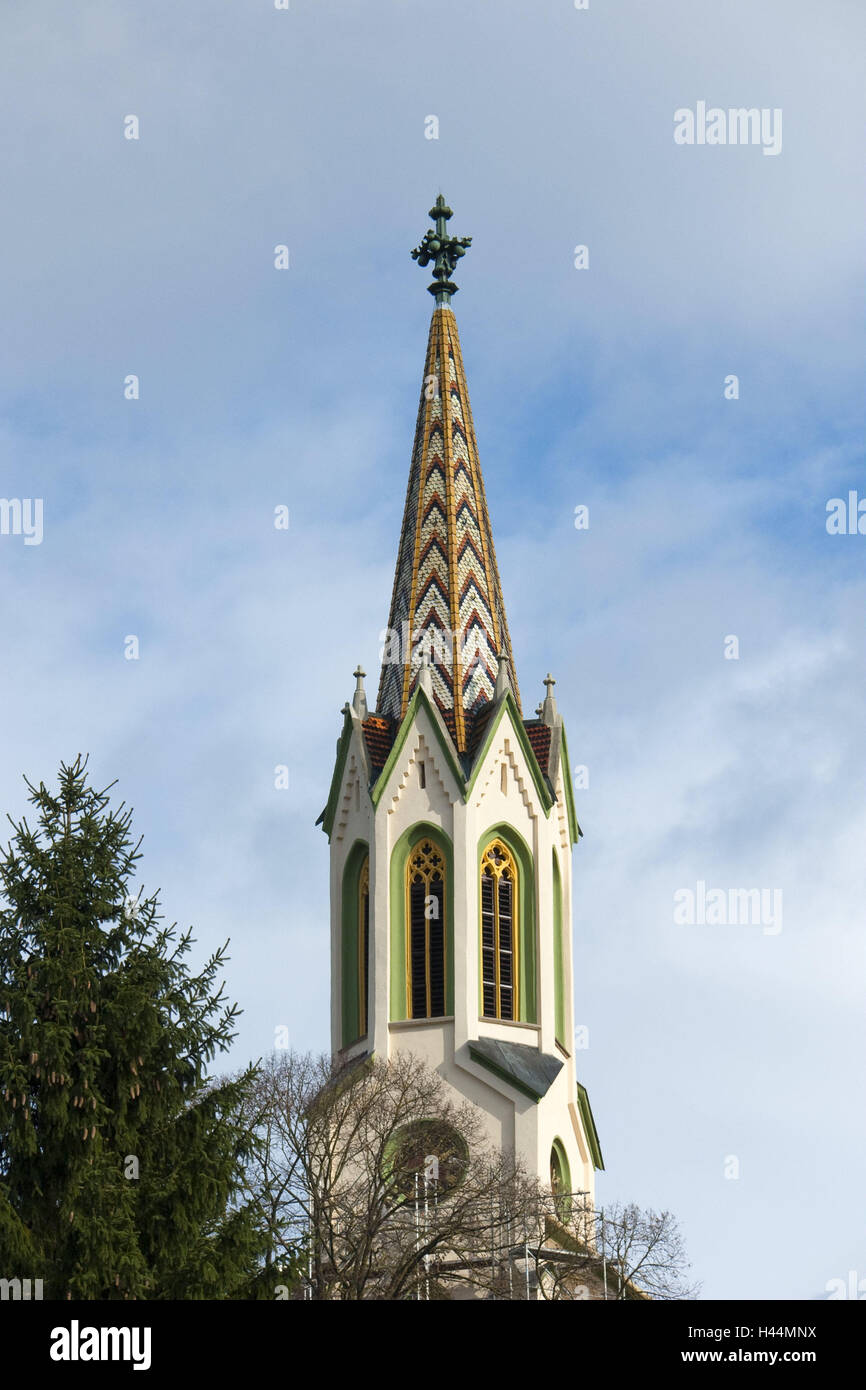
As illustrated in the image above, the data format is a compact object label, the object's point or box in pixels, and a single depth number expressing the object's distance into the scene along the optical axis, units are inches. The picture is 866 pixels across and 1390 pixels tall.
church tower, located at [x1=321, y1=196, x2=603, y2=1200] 1948.8
